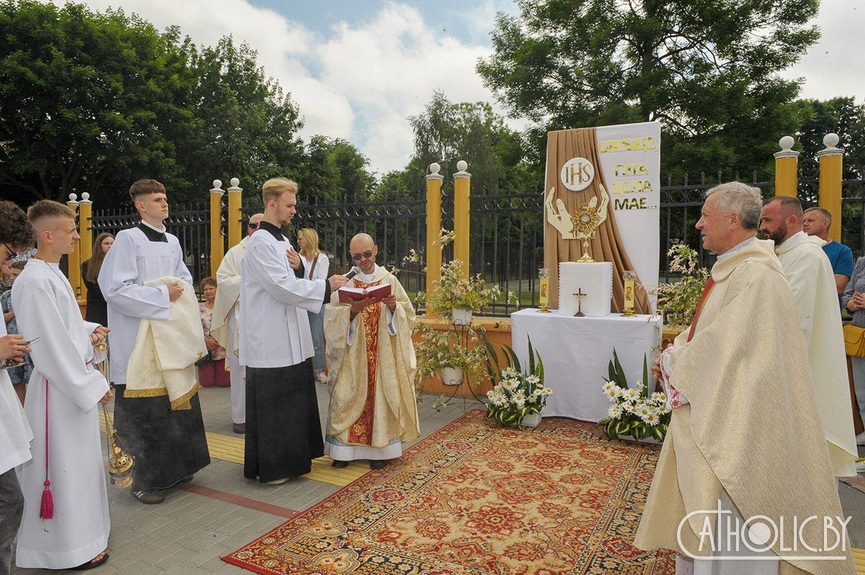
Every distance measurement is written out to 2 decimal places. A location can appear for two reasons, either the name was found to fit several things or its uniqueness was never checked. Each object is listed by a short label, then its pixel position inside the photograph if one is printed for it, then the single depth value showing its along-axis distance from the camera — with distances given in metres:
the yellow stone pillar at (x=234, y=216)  9.48
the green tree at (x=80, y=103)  19.50
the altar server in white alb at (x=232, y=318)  6.03
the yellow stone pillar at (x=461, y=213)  7.61
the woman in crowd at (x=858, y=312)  5.36
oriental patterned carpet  3.35
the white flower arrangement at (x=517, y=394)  5.92
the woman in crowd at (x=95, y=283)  5.34
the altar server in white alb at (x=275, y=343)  4.43
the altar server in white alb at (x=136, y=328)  4.08
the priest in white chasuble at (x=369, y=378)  4.77
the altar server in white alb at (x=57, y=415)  3.01
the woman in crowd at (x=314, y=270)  6.39
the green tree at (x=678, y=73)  18.53
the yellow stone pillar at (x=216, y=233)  9.91
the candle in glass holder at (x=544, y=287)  6.43
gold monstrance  6.55
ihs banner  6.46
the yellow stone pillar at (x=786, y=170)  6.17
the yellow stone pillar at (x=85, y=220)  11.93
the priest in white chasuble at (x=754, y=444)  2.47
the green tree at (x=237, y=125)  23.83
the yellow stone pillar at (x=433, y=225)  7.72
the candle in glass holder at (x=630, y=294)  6.08
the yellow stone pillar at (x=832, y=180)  5.98
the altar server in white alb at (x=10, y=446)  2.53
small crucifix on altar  6.11
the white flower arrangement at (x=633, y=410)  5.39
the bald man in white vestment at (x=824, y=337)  3.56
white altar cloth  5.76
